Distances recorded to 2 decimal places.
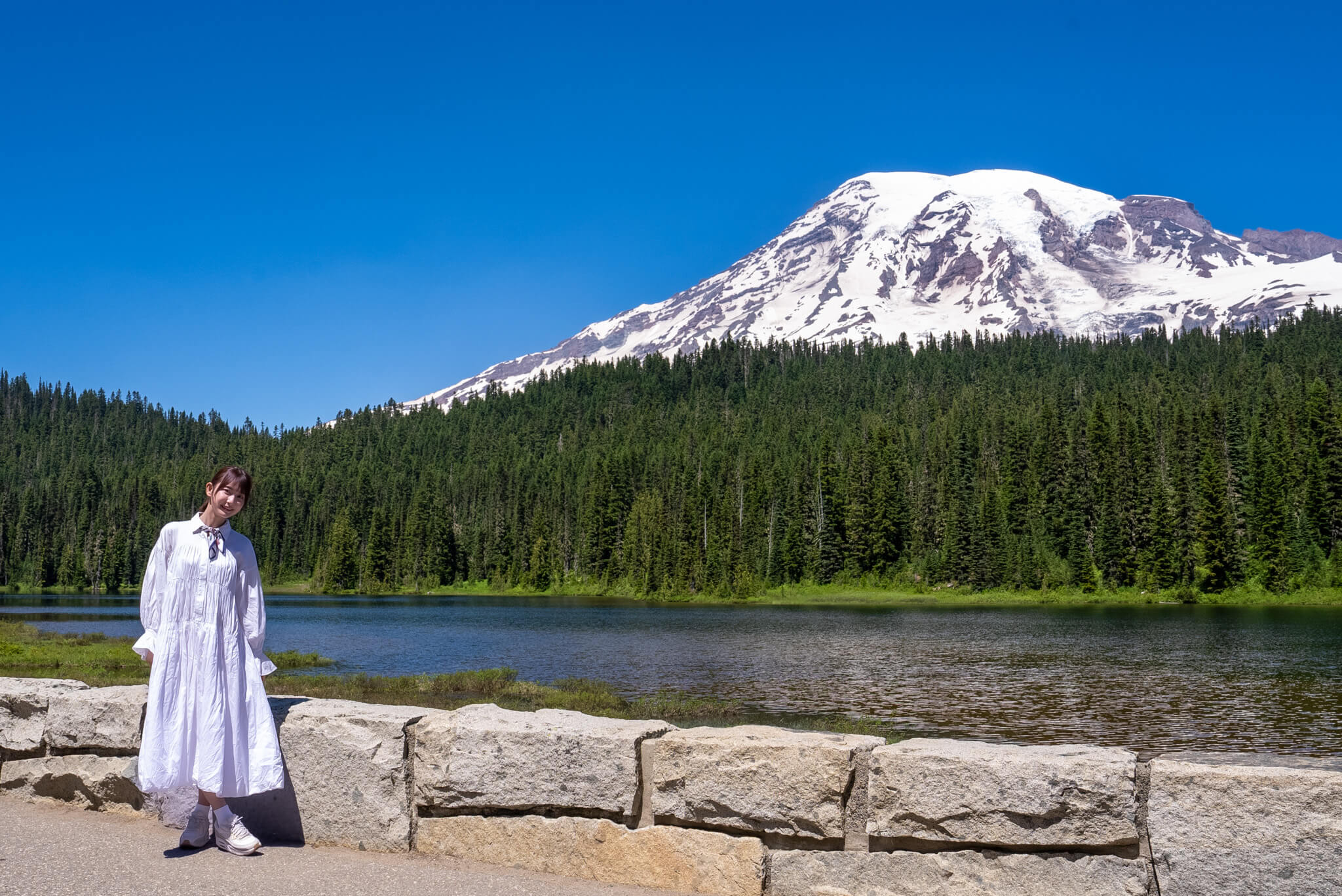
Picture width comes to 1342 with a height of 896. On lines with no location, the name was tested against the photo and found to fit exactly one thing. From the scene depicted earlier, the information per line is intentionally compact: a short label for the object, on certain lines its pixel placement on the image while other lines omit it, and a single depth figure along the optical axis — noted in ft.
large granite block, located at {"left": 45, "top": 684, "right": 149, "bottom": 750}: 27.84
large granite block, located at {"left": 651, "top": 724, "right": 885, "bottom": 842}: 21.18
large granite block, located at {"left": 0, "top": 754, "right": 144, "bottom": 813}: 28.04
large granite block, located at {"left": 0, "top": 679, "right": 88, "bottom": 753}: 29.76
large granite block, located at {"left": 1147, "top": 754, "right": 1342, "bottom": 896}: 17.85
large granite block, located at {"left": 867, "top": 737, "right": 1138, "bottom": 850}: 19.34
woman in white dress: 24.75
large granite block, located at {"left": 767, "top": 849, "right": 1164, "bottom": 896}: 19.36
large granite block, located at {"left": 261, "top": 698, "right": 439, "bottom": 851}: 24.88
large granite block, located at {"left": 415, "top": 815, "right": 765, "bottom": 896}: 21.90
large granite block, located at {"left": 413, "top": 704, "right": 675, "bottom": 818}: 22.84
